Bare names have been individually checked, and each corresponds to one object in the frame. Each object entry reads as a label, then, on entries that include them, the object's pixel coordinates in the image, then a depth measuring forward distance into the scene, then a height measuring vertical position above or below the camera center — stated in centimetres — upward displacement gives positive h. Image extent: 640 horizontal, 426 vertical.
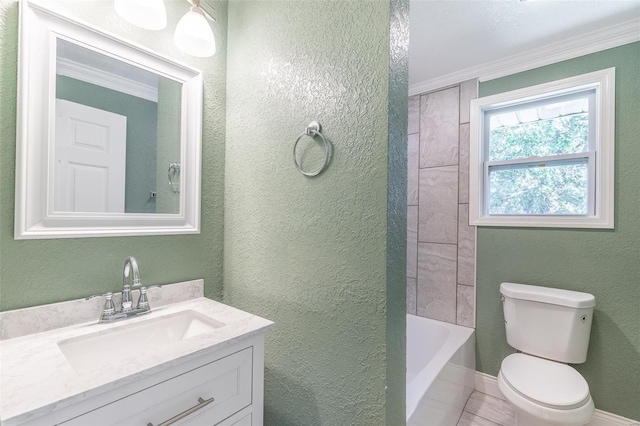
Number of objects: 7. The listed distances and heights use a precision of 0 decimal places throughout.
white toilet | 139 -85
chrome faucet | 103 -35
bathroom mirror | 93 +29
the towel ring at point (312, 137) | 104 +26
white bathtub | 140 -94
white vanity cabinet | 66 -50
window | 174 +43
